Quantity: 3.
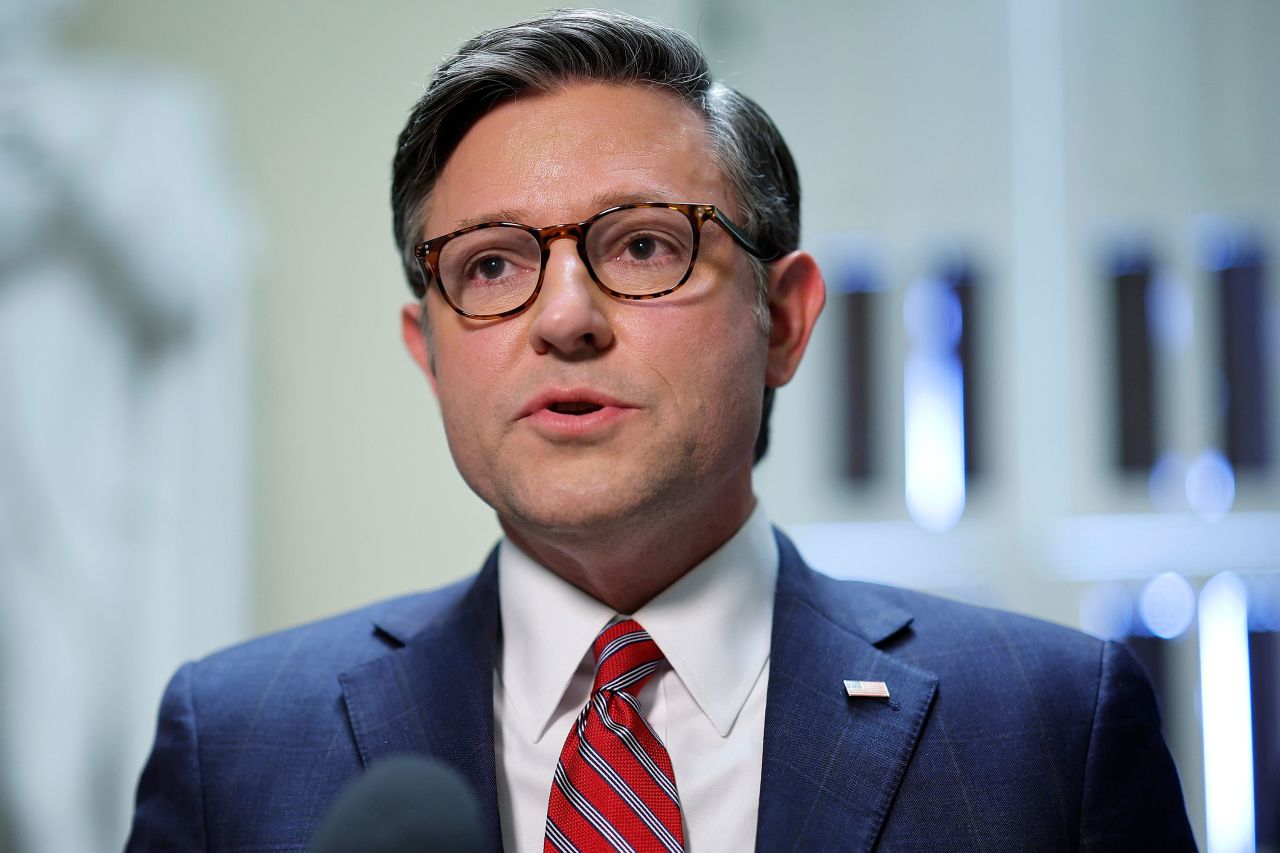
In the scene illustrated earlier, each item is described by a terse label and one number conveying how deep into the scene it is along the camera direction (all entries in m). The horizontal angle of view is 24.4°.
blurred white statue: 1.70
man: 1.24
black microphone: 1.01
